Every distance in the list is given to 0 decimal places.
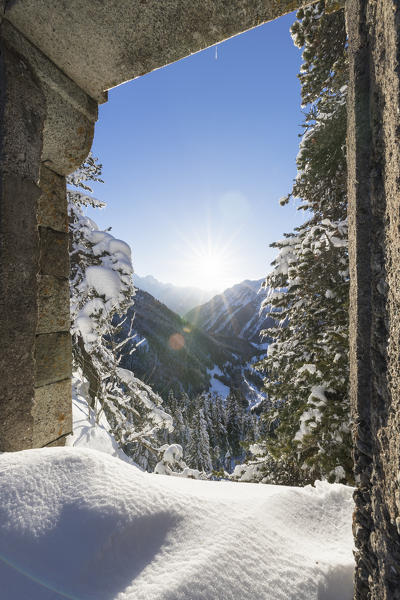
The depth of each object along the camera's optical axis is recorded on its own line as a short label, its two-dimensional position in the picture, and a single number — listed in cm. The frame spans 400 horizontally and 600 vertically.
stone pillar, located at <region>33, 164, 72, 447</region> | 210
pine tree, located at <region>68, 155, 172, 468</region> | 654
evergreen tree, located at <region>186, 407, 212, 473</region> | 3484
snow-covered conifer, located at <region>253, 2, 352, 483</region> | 349
